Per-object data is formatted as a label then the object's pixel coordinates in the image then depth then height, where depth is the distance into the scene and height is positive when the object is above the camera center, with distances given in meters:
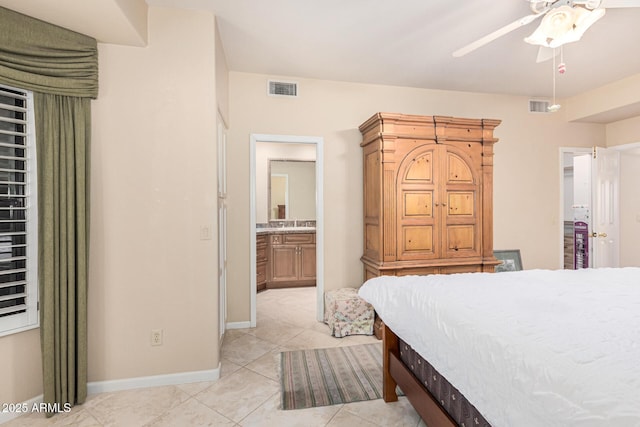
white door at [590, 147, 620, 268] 4.33 +0.00
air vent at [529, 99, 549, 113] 4.30 +1.45
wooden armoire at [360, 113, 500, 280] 3.27 +0.20
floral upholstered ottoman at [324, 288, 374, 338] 3.31 -1.08
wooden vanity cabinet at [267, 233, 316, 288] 5.21 -0.77
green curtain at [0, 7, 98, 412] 2.05 +0.20
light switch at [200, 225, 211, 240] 2.46 -0.15
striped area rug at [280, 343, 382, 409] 2.22 -1.28
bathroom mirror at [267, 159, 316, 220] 5.59 +0.42
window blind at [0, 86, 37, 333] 2.03 -0.03
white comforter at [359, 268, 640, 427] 0.84 -0.45
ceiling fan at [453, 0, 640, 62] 1.81 +1.16
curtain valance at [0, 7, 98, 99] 1.93 +1.01
